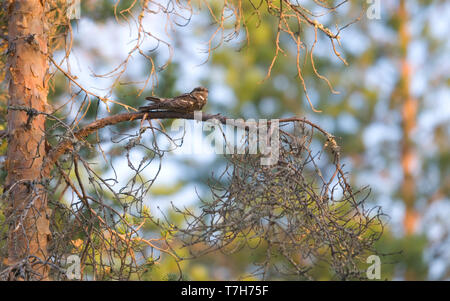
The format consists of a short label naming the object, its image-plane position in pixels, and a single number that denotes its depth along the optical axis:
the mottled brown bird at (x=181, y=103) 6.71
